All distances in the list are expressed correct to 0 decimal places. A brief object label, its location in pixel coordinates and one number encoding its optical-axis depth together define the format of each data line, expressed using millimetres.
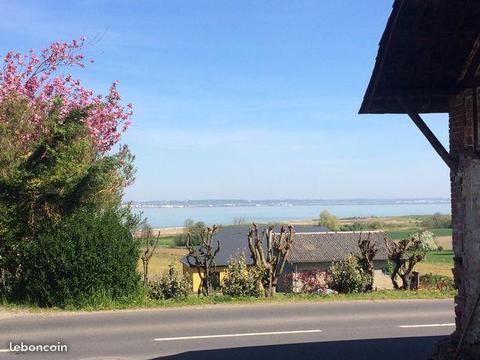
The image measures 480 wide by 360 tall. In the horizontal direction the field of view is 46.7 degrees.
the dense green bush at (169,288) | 17219
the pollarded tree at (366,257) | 20656
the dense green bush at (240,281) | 17828
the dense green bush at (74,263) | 15305
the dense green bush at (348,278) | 19141
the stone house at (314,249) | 45125
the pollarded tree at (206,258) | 20441
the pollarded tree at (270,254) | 18781
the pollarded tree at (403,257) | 22656
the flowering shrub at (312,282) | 21797
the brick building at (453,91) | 7293
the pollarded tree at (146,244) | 19458
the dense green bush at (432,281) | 21094
